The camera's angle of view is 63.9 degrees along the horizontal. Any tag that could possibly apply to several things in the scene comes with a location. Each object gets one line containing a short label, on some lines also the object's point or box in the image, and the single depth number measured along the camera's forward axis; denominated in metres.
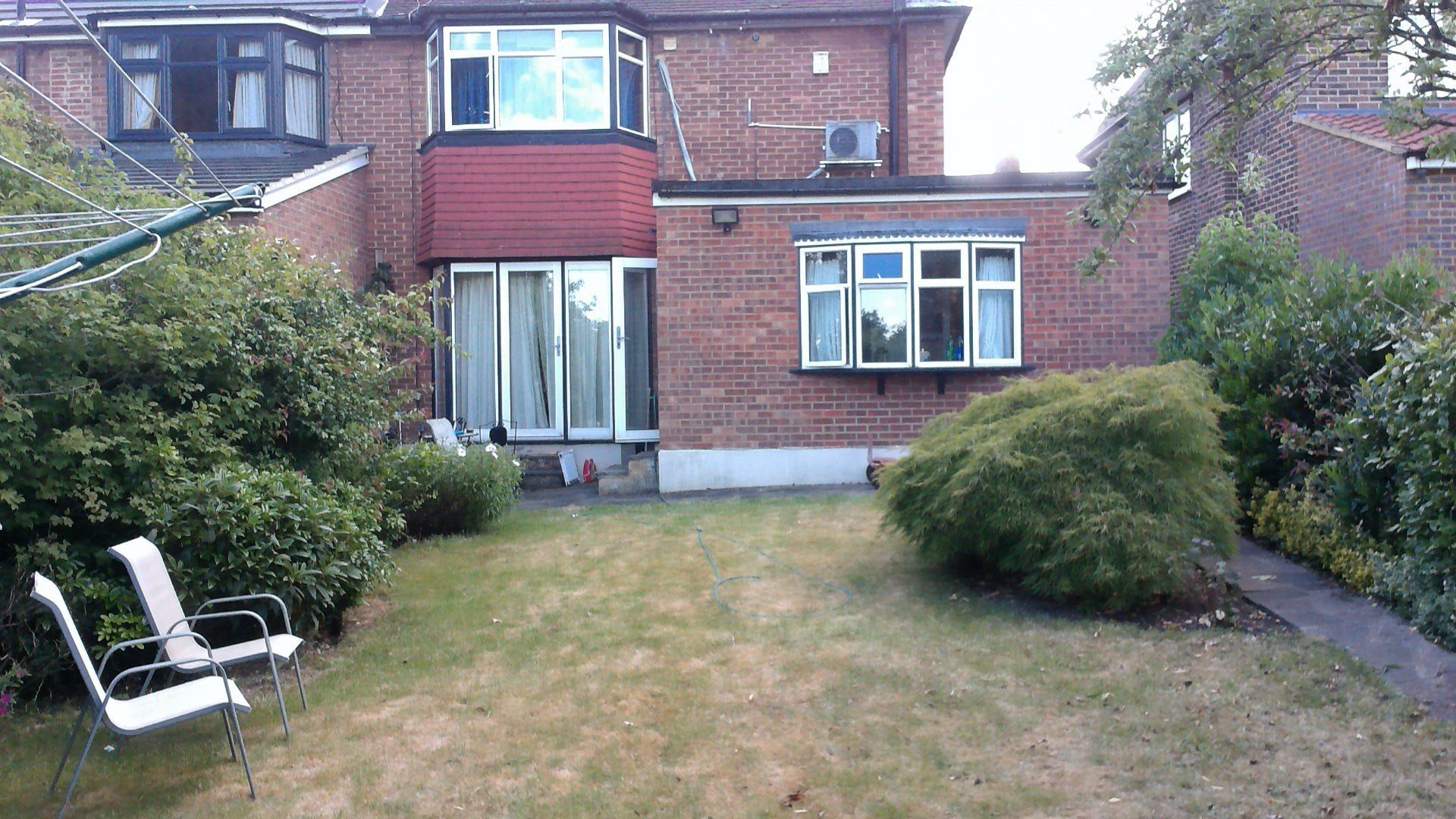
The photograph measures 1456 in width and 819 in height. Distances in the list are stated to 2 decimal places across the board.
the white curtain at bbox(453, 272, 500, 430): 15.82
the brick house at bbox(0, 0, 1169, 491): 13.44
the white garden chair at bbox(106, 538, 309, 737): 5.46
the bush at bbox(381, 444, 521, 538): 10.29
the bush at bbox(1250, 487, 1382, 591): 7.47
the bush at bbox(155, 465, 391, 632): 6.31
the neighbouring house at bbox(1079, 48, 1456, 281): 13.43
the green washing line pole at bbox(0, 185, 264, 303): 5.01
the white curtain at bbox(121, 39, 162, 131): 16.47
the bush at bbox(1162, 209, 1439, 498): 8.35
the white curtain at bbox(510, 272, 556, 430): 15.79
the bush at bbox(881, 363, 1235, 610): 6.98
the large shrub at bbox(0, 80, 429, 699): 6.18
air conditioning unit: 16.09
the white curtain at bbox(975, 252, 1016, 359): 13.55
